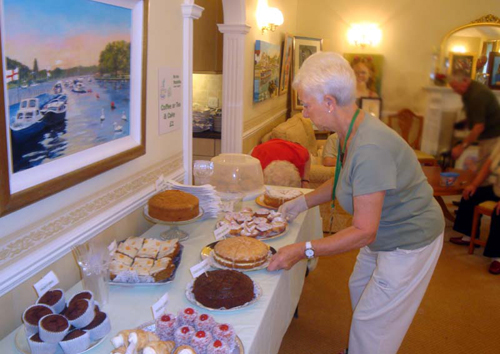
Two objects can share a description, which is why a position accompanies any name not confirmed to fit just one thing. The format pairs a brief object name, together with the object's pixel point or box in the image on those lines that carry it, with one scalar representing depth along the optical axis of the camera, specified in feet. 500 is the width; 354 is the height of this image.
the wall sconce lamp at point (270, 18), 16.98
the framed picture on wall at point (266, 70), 16.62
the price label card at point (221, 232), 7.03
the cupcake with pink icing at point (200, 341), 4.06
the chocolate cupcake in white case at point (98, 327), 4.43
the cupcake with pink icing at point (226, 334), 4.24
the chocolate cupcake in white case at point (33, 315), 4.21
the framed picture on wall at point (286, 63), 21.60
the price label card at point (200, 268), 5.59
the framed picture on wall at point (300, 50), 24.40
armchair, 14.90
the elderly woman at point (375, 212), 5.63
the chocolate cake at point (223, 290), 5.12
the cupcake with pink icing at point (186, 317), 4.41
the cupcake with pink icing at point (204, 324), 4.34
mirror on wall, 22.89
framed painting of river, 4.32
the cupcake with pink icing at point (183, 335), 4.17
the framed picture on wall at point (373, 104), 24.93
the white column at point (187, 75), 8.38
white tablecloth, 4.80
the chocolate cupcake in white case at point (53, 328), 4.07
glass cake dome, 9.54
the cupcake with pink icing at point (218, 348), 4.04
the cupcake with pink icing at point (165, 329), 4.28
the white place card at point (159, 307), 4.62
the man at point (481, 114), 15.06
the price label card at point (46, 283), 4.66
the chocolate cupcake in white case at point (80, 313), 4.38
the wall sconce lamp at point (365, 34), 24.75
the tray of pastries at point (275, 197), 8.73
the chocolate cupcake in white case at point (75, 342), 4.16
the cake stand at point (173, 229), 6.68
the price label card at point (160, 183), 7.57
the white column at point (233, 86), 14.39
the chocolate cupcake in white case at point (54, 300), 4.50
